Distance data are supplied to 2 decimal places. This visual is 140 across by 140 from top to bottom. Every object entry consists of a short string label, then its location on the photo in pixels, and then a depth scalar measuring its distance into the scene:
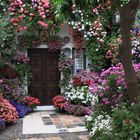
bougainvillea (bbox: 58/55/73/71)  8.14
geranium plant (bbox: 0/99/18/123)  6.27
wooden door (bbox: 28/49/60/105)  8.36
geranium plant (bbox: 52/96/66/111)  7.73
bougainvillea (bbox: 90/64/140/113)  4.42
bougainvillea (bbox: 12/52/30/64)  7.99
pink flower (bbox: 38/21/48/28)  7.60
